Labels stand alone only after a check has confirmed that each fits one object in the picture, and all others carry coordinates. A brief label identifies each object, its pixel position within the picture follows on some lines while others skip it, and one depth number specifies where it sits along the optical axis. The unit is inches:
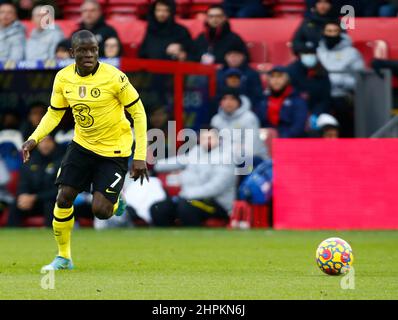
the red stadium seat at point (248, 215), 687.1
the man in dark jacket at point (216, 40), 751.1
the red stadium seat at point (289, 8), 845.8
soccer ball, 412.5
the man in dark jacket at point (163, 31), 757.3
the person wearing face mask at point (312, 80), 711.7
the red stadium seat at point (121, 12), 869.2
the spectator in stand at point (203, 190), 688.4
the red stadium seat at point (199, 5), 864.3
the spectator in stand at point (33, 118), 734.5
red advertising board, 667.4
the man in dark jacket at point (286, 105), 702.5
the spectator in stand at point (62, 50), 740.0
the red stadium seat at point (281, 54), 787.4
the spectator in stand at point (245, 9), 826.8
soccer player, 445.4
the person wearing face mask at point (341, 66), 721.6
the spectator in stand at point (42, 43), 762.8
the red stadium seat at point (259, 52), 794.2
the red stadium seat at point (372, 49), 758.5
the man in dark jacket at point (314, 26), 728.3
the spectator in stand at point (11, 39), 767.7
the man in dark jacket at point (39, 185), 697.6
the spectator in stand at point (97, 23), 746.2
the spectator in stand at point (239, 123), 698.2
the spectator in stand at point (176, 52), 752.3
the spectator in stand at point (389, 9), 778.2
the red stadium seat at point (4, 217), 714.5
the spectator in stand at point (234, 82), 723.4
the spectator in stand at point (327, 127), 690.2
